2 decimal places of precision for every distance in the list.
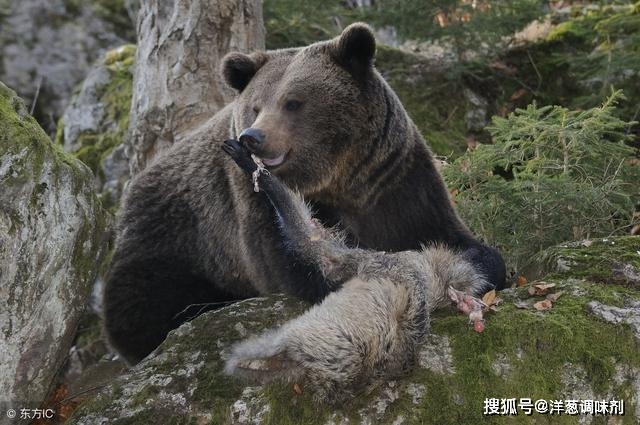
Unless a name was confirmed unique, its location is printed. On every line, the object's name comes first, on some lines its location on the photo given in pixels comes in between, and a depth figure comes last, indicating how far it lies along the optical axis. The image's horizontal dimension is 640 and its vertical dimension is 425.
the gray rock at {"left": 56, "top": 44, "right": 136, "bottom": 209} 17.08
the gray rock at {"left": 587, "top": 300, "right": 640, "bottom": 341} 7.28
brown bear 9.08
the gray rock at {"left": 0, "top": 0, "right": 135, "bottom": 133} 22.37
